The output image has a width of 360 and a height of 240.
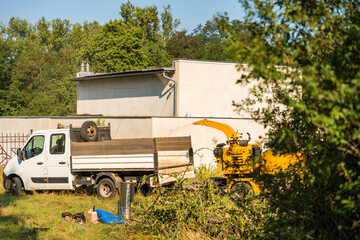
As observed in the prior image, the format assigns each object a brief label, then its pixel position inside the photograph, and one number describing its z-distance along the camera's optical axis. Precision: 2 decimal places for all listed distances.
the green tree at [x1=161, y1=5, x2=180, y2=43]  81.62
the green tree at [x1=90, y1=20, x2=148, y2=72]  57.50
